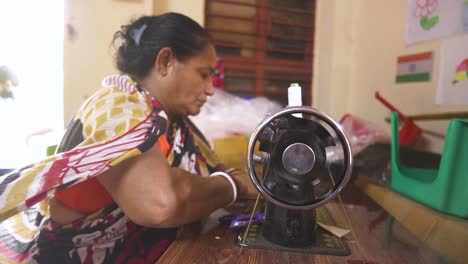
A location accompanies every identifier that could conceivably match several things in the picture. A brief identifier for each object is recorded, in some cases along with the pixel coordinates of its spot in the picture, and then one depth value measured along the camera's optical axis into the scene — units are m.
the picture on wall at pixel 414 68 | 1.49
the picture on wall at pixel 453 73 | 1.29
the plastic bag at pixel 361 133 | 1.56
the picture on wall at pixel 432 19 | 1.35
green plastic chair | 0.87
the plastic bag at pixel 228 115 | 1.77
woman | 0.69
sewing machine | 0.58
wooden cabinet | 2.10
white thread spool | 0.60
